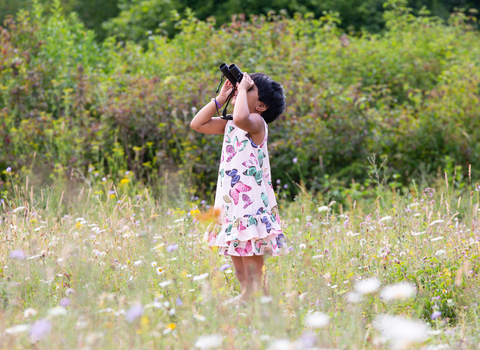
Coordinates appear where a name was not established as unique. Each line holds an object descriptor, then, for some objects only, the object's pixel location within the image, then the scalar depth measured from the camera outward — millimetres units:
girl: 7993
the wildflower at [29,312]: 7289
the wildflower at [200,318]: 7361
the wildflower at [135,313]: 7151
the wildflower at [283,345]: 7043
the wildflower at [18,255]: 7758
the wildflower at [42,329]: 7130
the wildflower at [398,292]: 7158
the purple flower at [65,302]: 7378
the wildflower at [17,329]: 7215
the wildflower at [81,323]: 7255
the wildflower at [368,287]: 7267
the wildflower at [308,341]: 7070
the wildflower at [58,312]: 7279
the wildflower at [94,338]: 7109
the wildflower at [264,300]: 7265
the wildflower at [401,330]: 6972
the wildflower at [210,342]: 7132
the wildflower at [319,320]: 7109
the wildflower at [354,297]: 7396
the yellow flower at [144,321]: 7145
